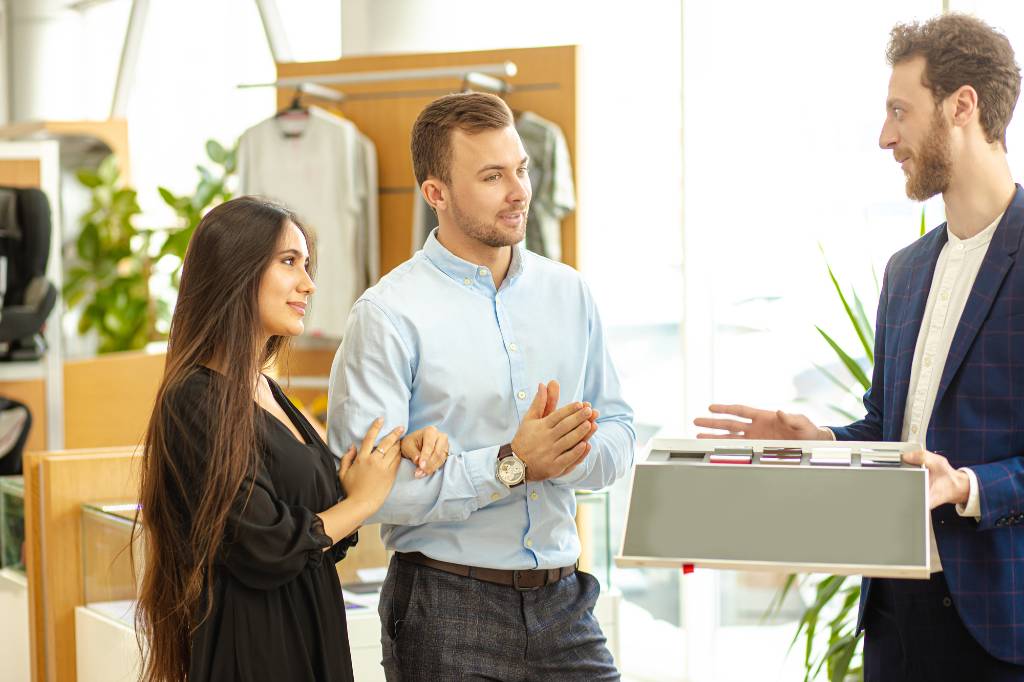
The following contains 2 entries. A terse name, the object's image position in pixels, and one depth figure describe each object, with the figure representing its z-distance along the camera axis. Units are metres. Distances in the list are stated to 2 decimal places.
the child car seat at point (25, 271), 5.08
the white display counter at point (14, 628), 3.77
